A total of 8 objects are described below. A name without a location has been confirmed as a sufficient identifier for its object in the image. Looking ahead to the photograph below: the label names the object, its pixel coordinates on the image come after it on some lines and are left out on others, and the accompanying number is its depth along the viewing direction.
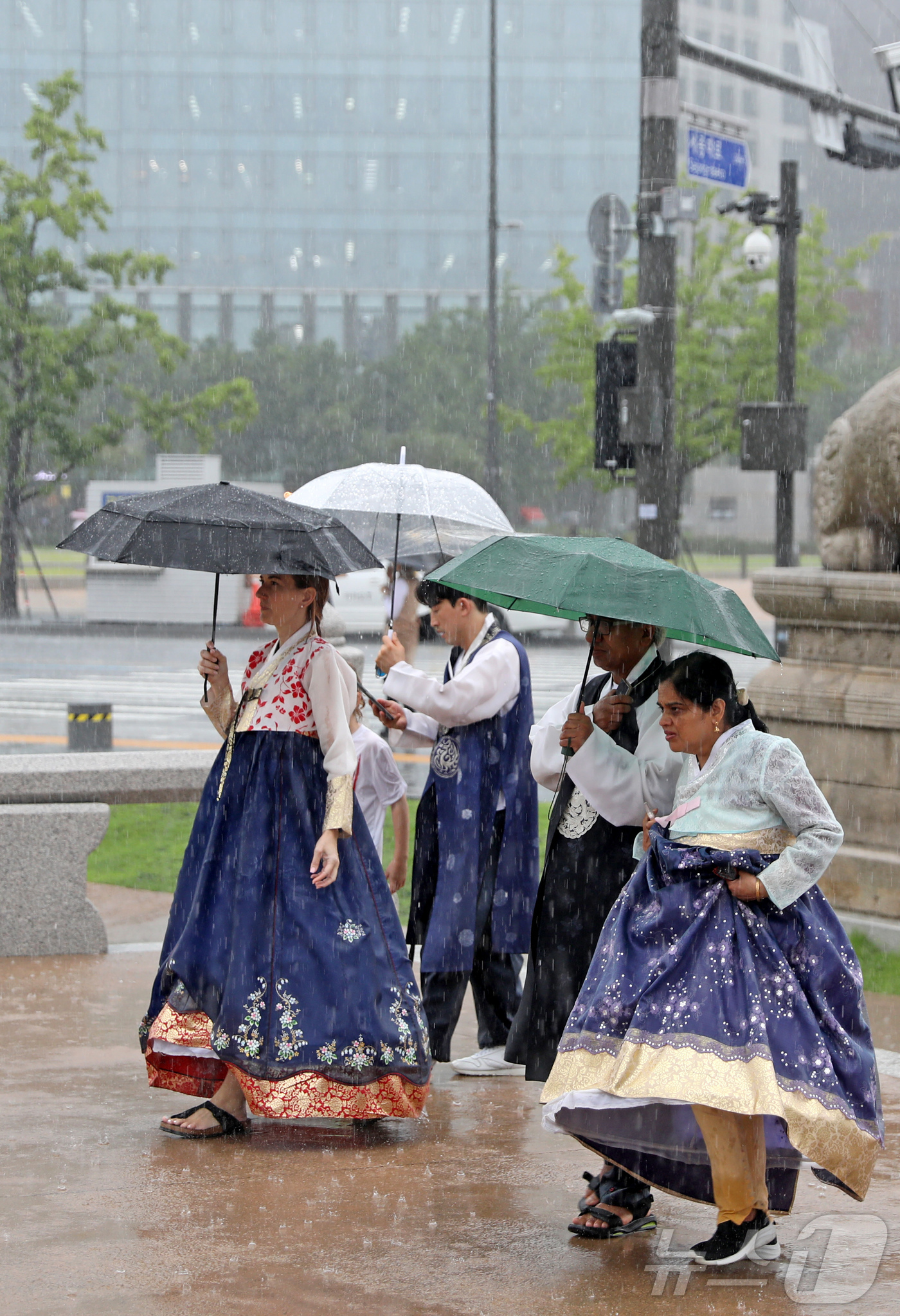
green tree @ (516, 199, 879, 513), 33.94
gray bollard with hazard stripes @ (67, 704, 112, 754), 12.96
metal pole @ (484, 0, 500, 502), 32.16
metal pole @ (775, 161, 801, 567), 17.03
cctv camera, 21.22
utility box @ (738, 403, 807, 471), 15.67
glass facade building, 65.38
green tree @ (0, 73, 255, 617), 32.59
